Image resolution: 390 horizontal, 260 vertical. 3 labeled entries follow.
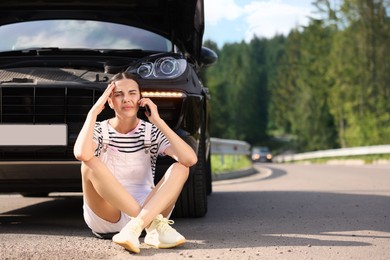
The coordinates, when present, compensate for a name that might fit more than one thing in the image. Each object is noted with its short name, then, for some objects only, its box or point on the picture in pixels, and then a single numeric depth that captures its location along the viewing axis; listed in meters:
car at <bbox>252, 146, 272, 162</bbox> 50.91
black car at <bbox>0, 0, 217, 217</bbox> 4.46
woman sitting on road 3.65
